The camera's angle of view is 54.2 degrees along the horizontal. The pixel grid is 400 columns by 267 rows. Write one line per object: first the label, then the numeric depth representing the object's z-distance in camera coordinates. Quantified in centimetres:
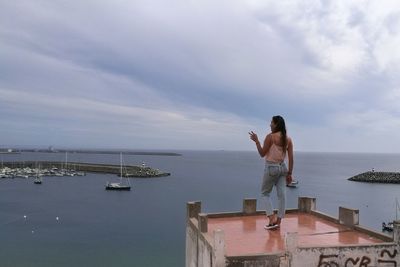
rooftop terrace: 645
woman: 796
